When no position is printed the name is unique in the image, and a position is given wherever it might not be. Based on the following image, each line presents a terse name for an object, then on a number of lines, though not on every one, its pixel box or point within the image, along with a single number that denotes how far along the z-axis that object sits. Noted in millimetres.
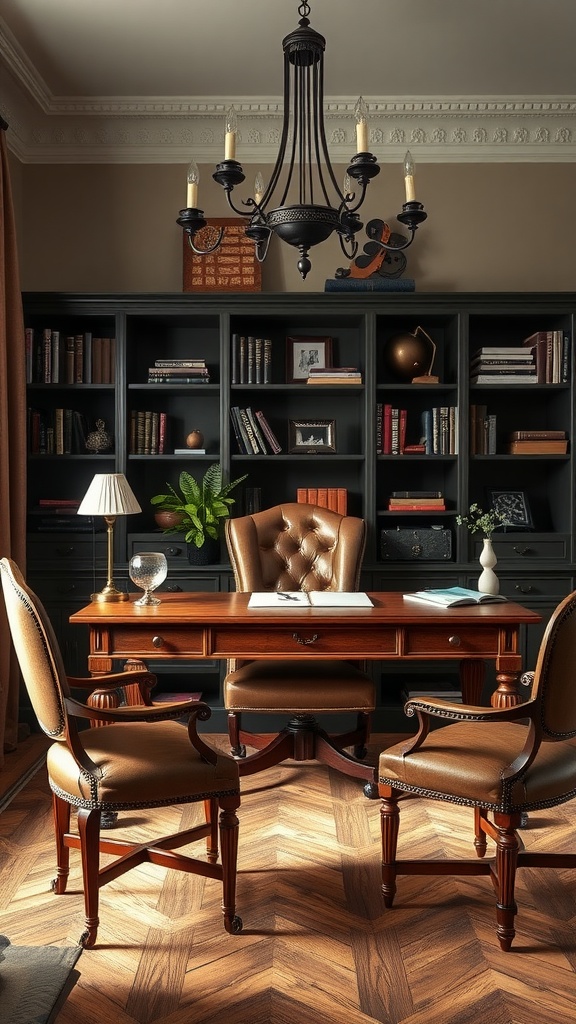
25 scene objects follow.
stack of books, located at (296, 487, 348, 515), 4293
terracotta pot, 4258
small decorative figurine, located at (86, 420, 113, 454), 4273
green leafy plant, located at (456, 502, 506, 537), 4094
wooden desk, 2945
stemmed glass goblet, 3160
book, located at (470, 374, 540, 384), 4230
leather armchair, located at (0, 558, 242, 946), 2221
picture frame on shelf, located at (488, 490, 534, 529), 4391
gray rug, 1944
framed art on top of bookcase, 4457
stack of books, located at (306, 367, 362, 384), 4258
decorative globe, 4332
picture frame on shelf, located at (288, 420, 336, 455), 4398
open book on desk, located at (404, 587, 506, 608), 3109
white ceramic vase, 3387
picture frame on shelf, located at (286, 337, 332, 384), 4531
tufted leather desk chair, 3150
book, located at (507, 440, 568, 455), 4250
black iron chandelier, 2385
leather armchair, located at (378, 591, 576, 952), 2199
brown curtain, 3916
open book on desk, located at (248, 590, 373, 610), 3098
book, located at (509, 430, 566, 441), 4246
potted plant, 4062
